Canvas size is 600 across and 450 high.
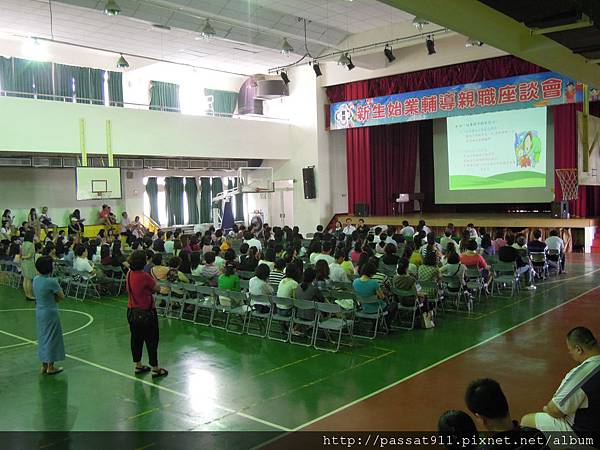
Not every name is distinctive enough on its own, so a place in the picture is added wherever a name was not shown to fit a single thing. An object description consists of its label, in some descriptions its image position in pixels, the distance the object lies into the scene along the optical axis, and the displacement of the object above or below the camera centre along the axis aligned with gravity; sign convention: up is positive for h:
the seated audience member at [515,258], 9.91 -1.10
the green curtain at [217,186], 22.06 +0.83
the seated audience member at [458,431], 2.29 -0.95
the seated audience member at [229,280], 8.54 -1.12
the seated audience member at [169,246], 12.93 -0.87
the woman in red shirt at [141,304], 6.05 -1.03
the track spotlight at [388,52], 16.47 +4.36
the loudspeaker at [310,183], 20.80 +0.77
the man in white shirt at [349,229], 15.43 -0.76
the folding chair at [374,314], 7.45 -1.52
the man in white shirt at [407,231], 13.98 -0.78
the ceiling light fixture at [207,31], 13.15 +4.13
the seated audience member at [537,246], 11.29 -1.03
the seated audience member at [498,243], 11.88 -0.98
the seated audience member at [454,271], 8.79 -1.16
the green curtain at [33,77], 16.19 +4.01
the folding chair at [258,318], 7.73 -1.72
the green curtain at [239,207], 22.72 -0.04
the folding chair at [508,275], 9.87 -1.41
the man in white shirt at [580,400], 3.18 -1.18
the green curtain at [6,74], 15.86 +3.98
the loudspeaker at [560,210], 15.86 -0.44
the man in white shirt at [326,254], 9.38 -0.88
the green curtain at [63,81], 17.02 +4.02
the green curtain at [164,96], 19.22 +3.95
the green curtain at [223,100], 21.00 +4.06
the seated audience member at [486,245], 11.43 -0.98
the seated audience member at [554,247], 11.77 -1.10
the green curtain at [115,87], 18.19 +4.02
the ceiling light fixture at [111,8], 10.93 +3.95
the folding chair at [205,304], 8.32 -1.49
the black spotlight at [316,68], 17.44 +4.21
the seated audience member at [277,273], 8.70 -1.07
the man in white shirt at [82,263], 10.73 -0.98
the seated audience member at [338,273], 8.61 -1.09
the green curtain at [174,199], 20.70 +0.36
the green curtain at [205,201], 21.70 +0.25
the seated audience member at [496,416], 2.36 -0.96
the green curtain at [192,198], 21.34 +0.38
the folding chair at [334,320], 6.91 -1.52
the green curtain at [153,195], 20.11 +0.52
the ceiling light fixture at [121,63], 15.41 +4.05
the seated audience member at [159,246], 12.10 -0.79
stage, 15.62 -0.75
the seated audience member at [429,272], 8.44 -1.11
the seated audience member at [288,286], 7.63 -1.11
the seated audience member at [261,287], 7.87 -1.14
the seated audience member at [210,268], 9.45 -1.03
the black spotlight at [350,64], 16.57 +4.09
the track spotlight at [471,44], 14.68 +4.11
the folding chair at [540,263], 11.24 -1.39
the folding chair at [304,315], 7.17 -1.51
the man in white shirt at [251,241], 12.09 -0.77
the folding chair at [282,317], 7.42 -1.54
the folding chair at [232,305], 8.00 -1.49
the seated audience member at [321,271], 8.08 -0.97
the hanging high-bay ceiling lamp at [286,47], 15.12 +4.24
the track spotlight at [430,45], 15.58 +4.29
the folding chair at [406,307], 7.83 -1.52
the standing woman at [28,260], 10.95 -0.90
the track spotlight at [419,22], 12.32 +4.01
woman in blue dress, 6.27 -1.13
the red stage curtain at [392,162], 21.20 +1.48
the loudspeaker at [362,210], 20.09 -0.29
